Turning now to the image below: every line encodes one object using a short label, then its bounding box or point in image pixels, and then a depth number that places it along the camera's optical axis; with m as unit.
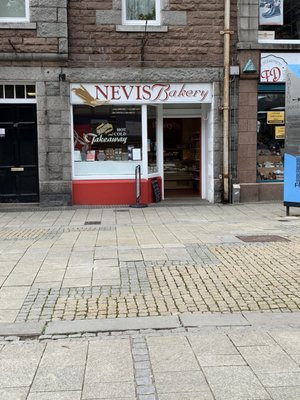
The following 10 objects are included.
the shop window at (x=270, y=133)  13.80
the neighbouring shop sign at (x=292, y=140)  10.84
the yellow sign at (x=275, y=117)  13.88
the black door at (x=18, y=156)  13.34
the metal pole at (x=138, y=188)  13.29
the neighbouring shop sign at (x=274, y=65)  13.52
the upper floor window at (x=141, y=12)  13.31
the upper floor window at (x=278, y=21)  13.87
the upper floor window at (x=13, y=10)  12.98
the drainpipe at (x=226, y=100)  13.16
